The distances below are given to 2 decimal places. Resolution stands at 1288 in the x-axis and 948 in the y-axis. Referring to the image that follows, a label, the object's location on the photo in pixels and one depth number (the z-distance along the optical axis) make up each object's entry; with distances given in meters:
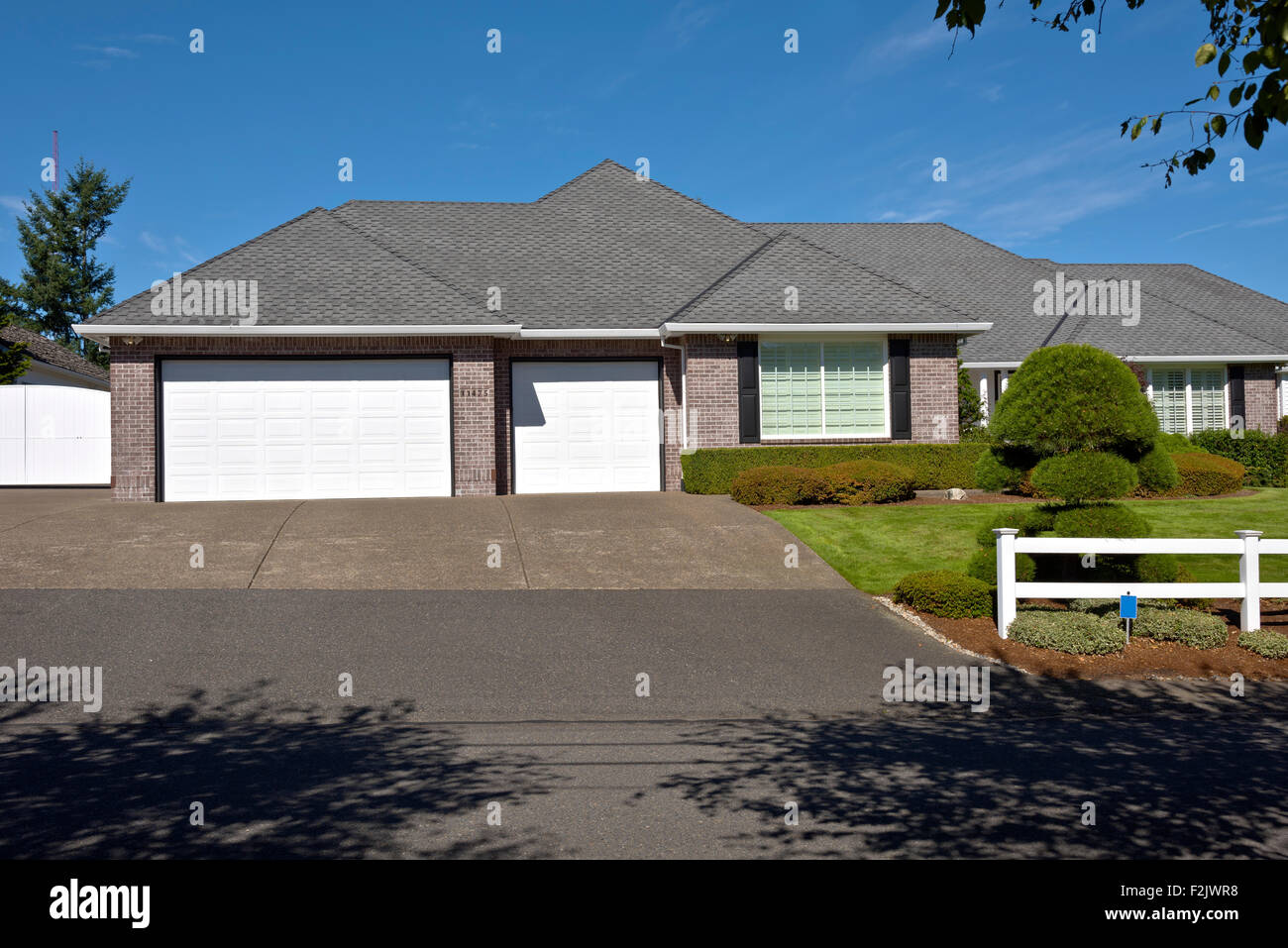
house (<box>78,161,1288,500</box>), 18.06
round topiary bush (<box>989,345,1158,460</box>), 10.79
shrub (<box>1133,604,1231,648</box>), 9.56
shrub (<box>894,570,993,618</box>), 10.70
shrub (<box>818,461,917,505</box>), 16.73
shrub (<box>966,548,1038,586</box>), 10.85
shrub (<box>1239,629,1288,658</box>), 9.30
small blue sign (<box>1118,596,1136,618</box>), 9.42
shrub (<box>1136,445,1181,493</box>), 11.12
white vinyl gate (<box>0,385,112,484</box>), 24.53
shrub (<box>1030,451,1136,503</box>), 10.73
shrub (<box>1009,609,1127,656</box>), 9.42
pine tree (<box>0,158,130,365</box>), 52.16
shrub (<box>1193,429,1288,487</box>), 21.56
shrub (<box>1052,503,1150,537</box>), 10.75
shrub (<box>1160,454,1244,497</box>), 18.47
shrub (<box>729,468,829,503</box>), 16.58
